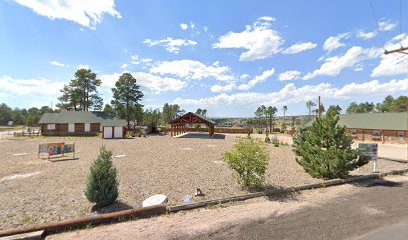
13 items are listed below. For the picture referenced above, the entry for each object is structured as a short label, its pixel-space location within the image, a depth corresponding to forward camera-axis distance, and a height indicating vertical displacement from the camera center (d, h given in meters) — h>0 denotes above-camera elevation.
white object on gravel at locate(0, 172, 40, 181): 11.37 -2.89
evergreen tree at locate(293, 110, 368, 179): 11.00 -1.44
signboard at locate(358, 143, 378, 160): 11.92 -1.40
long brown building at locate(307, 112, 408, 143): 30.48 -0.31
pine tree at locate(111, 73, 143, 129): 48.72 +6.69
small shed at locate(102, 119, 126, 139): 36.91 -0.99
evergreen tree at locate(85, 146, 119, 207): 7.36 -2.06
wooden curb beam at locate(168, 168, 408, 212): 7.51 -2.84
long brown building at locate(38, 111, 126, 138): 41.91 +0.03
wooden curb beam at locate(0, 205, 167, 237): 5.73 -2.82
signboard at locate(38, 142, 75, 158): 16.99 -2.05
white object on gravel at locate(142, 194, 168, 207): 7.63 -2.77
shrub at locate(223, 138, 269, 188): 9.62 -1.72
